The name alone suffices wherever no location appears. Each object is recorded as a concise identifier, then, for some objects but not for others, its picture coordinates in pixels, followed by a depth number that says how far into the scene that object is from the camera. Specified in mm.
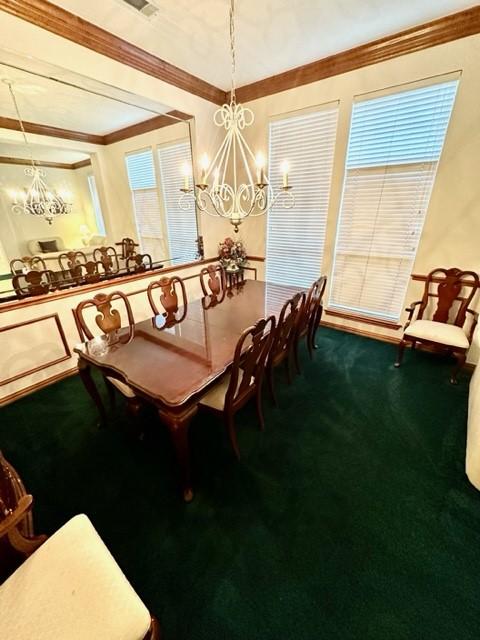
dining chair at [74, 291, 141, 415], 1628
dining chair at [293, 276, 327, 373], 2156
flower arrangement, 3604
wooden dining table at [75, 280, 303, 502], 1257
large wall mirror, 2100
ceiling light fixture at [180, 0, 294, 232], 1736
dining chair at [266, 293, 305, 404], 1824
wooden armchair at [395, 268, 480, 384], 2281
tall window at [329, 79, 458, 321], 2354
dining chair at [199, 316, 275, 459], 1433
